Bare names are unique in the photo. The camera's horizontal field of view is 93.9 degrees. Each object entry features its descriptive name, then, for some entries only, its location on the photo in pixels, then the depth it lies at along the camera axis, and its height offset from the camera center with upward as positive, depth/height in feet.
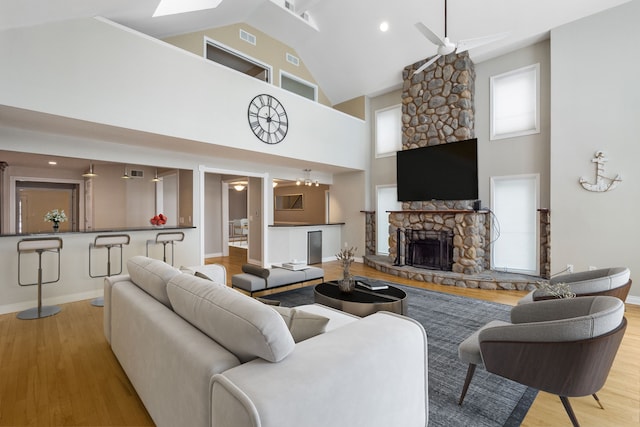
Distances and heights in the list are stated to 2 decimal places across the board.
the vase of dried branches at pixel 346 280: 11.63 -2.62
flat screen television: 18.52 +2.72
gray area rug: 6.37 -4.31
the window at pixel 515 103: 17.79 +6.81
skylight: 14.08 +10.16
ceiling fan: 11.82 +6.93
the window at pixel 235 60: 18.85 +10.37
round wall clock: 17.57 +5.76
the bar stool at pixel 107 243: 13.91 -1.45
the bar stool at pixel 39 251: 11.86 -1.60
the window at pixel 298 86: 23.35 +10.38
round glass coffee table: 10.26 -3.15
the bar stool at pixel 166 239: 16.19 -1.43
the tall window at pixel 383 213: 24.89 +0.00
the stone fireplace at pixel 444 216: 18.15 -0.22
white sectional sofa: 3.50 -2.09
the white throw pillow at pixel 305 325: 5.44 -2.07
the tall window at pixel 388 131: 24.27 +6.85
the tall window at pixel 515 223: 17.93 -0.61
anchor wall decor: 14.65 +1.64
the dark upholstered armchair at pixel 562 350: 5.22 -2.54
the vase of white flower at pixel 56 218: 13.66 -0.24
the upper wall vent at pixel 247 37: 20.08 +12.01
